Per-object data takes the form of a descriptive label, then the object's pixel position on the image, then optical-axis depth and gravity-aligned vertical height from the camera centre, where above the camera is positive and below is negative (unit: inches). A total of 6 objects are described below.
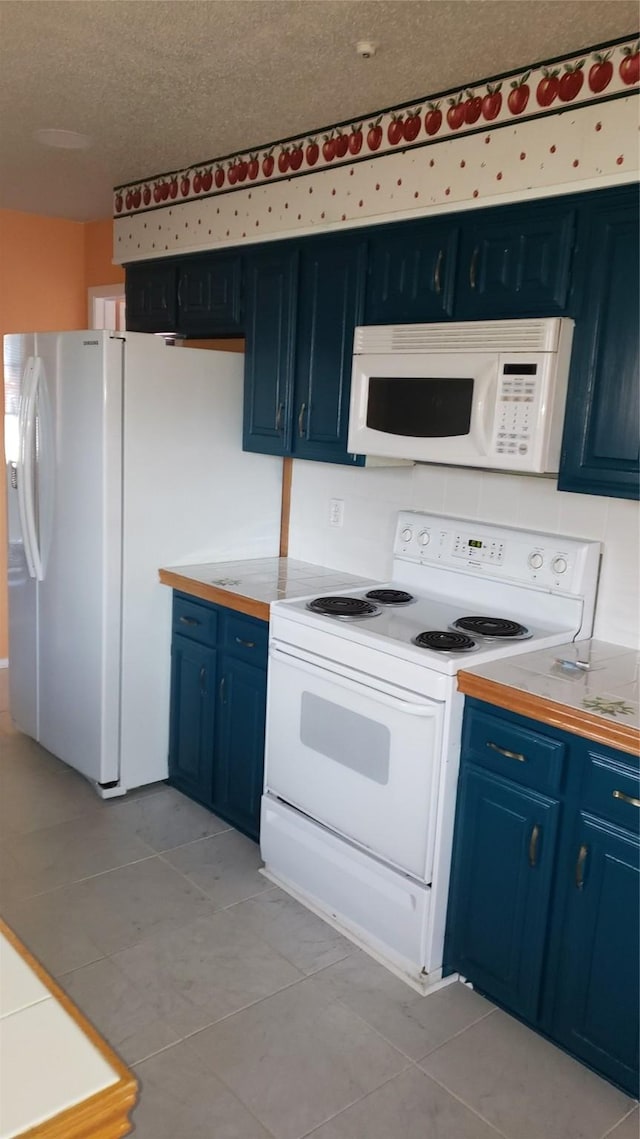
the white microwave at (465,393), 92.5 +3.2
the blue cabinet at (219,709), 120.1 -42.9
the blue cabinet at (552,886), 77.6 -43.2
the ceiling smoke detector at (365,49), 87.6 +36.4
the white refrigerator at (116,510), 127.8 -16.2
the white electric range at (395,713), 92.4 -32.7
